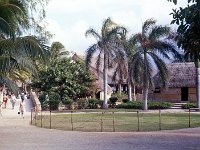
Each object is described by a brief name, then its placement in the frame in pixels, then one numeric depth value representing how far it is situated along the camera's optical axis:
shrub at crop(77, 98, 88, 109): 48.31
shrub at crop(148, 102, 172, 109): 46.62
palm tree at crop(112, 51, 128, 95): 46.66
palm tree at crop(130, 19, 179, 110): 42.06
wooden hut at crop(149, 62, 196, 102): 57.56
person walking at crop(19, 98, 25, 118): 32.75
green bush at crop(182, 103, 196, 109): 45.34
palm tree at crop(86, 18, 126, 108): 46.47
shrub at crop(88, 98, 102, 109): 49.53
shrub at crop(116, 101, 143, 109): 46.86
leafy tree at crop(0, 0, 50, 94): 16.50
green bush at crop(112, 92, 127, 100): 59.92
